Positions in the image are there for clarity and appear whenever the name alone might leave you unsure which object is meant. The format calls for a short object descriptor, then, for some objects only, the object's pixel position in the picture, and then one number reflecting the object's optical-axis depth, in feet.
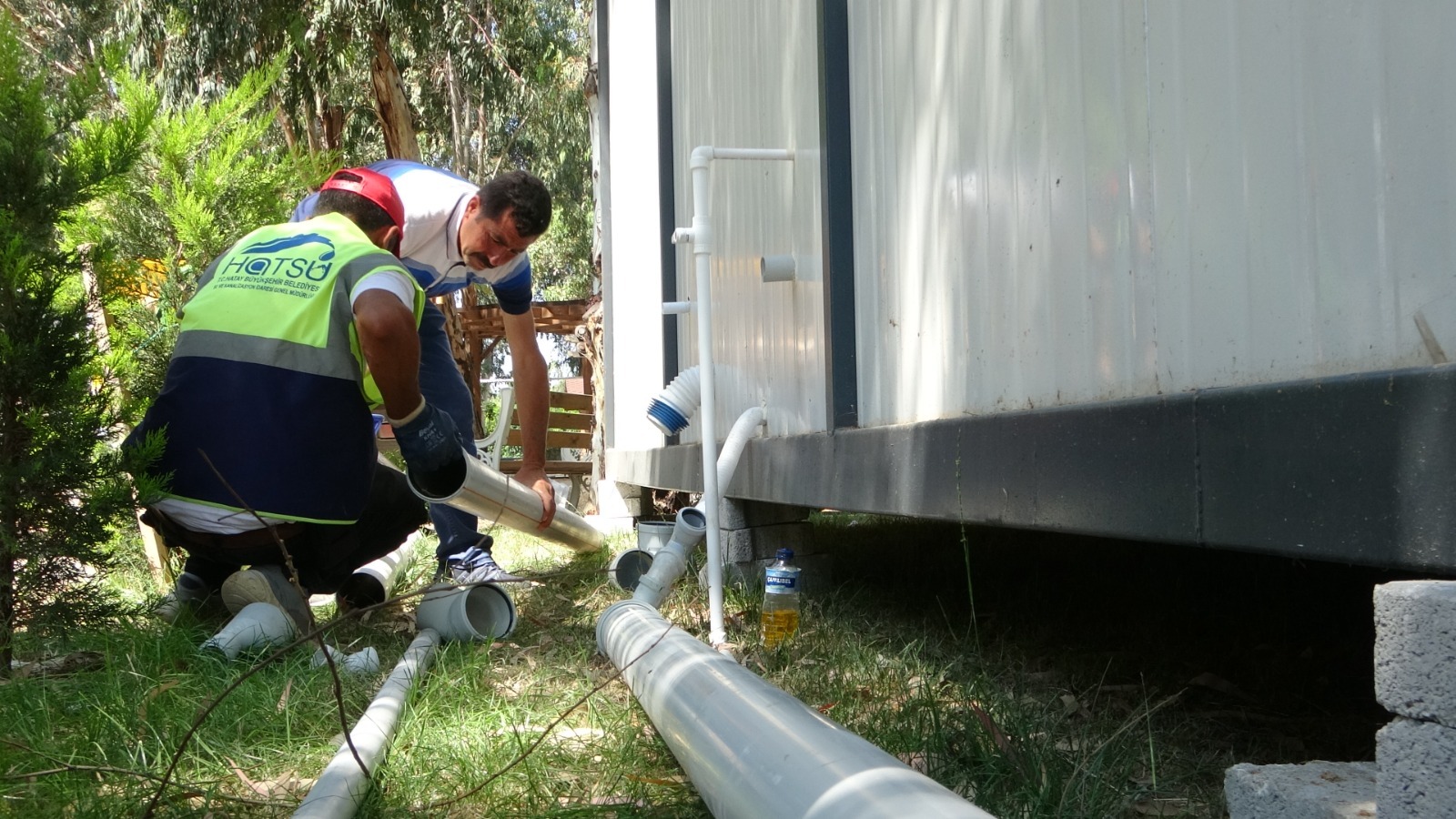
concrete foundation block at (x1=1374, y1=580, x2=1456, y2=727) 3.68
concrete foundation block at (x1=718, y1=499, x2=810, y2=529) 14.42
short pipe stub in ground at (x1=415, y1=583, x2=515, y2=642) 10.87
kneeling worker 10.59
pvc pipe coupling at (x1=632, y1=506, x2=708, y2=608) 11.19
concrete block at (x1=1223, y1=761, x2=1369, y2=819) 4.12
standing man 13.75
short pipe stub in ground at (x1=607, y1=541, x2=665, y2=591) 13.94
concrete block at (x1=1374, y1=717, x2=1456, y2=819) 3.67
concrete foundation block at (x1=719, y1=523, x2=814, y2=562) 14.39
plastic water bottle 10.57
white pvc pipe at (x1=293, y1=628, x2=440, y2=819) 5.94
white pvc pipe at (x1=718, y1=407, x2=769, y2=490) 12.05
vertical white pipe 11.16
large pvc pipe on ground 4.56
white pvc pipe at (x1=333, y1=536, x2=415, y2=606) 12.75
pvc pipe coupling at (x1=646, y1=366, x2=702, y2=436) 13.14
